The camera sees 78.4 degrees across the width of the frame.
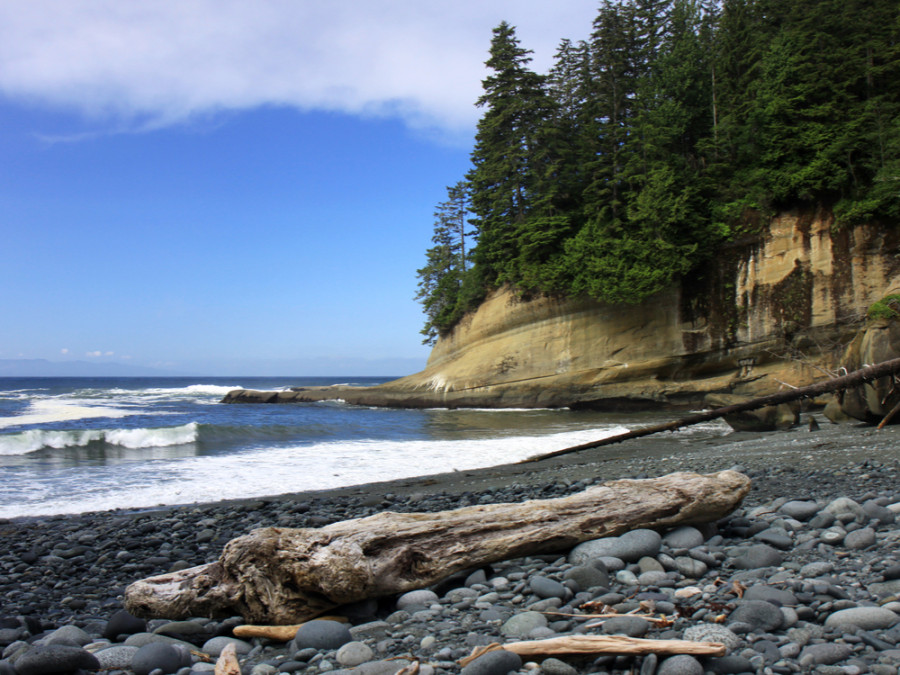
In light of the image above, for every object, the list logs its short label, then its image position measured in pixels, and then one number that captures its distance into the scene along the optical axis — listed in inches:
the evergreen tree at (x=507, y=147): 1207.6
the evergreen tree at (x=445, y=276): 1414.0
